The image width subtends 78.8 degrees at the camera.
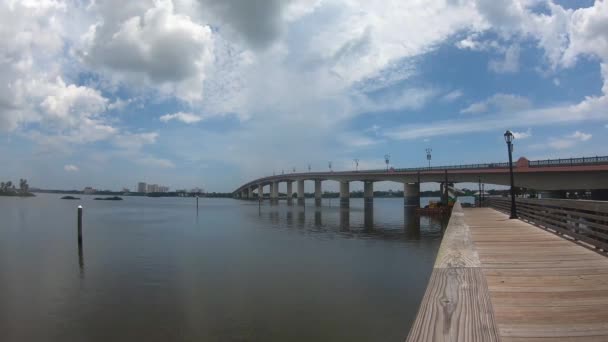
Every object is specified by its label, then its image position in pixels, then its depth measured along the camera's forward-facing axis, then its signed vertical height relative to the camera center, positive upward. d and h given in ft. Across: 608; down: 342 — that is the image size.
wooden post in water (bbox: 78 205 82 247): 92.05 -9.98
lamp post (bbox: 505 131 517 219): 80.23 +8.38
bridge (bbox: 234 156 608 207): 184.14 +2.86
